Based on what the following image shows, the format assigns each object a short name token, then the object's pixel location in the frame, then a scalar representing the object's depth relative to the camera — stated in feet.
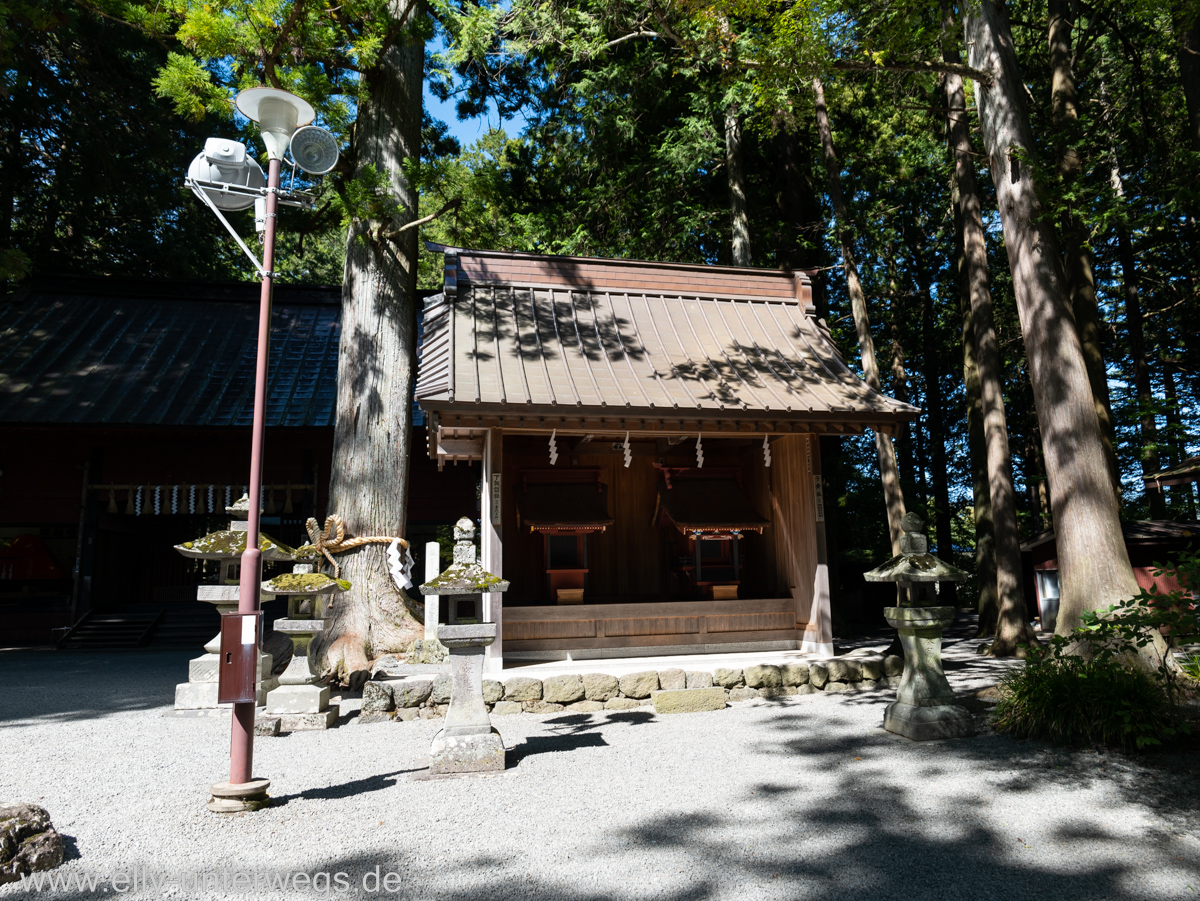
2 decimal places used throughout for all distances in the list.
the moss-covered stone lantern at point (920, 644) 19.26
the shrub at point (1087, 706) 16.88
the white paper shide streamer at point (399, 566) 28.40
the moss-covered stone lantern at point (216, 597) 24.35
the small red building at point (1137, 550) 43.45
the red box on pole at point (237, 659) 13.44
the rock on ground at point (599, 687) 25.11
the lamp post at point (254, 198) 14.02
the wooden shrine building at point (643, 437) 26.55
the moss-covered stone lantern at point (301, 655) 22.30
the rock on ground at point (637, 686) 25.36
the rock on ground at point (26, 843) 11.02
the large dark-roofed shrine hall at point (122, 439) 44.29
